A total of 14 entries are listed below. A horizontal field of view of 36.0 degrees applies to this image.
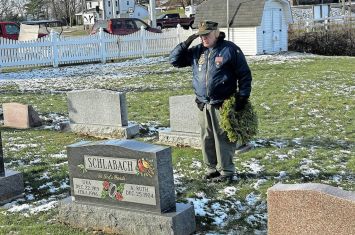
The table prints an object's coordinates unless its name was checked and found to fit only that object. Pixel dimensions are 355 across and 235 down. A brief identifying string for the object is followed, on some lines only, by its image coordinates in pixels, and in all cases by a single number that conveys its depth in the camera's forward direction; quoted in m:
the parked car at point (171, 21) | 52.62
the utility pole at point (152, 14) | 33.09
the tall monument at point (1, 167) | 6.52
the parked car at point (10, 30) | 26.67
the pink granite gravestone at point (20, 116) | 10.63
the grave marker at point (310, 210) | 3.99
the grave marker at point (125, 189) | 5.13
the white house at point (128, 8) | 89.12
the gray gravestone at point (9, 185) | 6.48
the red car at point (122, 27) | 30.34
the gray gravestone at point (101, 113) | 9.41
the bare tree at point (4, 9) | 68.39
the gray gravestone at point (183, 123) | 8.53
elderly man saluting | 6.27
